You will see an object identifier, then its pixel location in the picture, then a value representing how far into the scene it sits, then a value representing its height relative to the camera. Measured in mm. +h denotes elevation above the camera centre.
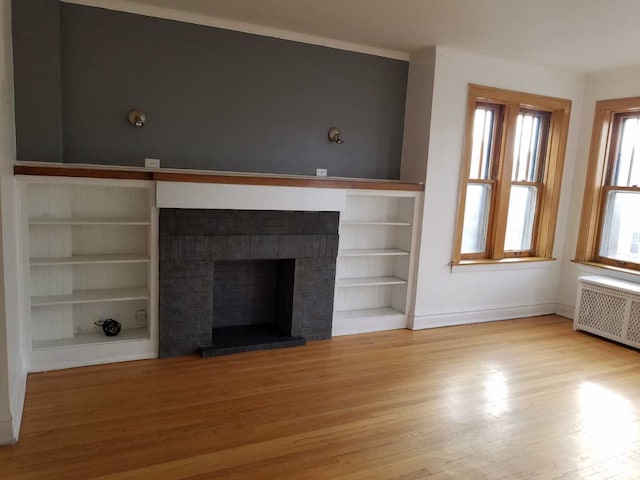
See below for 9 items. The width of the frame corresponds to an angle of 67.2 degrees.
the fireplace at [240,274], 3793 -874
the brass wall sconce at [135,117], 3832 +386
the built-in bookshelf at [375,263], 4645 -824
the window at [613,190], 4992 +38
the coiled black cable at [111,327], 3805 -1278
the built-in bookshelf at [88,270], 3533 -831
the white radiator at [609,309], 4602 -1142
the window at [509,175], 4938 +137
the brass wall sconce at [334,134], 4570 +406
